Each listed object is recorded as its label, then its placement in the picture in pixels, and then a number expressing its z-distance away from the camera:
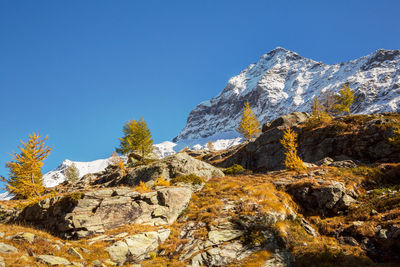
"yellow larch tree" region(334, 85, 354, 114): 43.44
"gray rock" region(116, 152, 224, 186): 22.64
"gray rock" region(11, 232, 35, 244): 8.84
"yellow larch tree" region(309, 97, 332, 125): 32.06
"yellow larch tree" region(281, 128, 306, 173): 20.12
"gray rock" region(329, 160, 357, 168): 20.13
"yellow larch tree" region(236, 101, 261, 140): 48.66
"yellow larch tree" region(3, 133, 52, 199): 19.88
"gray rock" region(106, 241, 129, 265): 9.01
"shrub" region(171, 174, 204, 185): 19.23
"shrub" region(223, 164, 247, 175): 28.61
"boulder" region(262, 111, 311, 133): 40.81
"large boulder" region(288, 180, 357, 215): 13.48
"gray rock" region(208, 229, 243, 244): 10.23
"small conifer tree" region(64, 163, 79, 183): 71.96
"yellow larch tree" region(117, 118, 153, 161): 41.72
